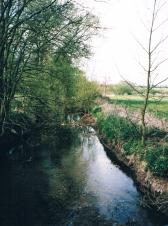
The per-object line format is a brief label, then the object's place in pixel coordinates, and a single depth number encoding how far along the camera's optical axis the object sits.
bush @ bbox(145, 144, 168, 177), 7.78
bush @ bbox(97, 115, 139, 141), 11.33
